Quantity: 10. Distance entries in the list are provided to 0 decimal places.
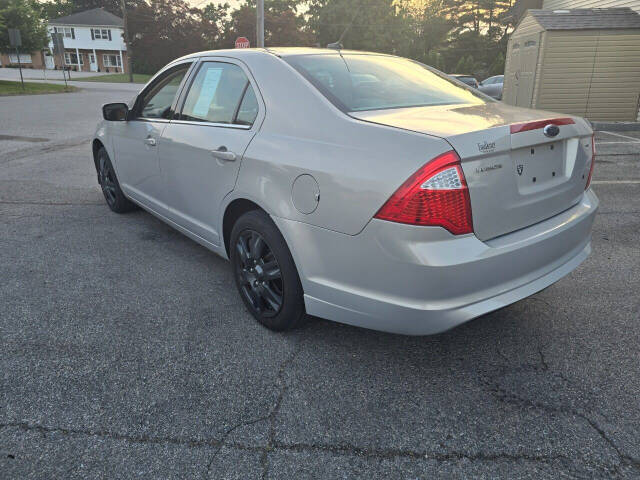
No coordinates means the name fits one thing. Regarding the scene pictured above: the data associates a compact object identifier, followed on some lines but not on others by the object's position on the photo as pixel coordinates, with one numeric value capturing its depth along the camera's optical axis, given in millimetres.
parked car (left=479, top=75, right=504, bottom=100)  19406
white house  63219
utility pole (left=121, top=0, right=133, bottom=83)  44594
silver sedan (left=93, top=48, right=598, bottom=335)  2070
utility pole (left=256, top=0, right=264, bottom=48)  15422
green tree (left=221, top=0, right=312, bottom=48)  48781
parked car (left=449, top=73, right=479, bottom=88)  17031
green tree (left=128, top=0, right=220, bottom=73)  52156
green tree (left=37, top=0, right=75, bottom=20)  78000
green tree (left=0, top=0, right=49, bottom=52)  32531
